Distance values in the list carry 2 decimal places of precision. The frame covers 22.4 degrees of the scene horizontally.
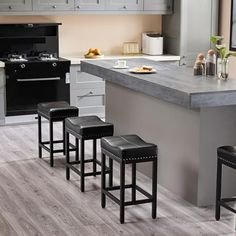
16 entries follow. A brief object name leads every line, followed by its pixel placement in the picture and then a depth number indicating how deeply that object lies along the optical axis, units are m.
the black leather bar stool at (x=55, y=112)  5.50
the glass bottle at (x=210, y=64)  4.84
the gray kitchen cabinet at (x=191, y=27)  7.82
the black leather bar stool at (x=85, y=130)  4.76
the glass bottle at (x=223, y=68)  4.73
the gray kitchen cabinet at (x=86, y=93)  7.38
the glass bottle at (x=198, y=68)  4.94
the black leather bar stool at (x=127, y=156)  4.11
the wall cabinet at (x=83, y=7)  7.09
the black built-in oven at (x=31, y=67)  7.06
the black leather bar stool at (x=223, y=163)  3.98
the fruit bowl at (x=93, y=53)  7.62
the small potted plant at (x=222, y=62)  4.73
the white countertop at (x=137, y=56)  7.42
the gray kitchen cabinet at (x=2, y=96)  6.97
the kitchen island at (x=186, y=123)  4.23
